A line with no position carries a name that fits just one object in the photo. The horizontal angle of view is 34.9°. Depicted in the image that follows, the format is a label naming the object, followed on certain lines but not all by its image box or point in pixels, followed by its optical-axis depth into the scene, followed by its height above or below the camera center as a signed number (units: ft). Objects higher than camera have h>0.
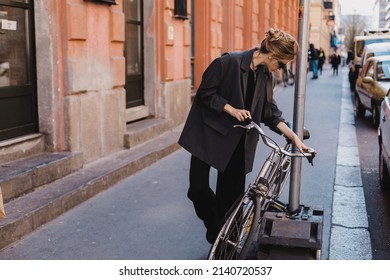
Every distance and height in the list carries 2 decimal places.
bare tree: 332.19 +12.50
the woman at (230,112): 13.23 -1.38
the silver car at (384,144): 21.57 -3.42
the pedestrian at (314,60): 100.73 -1.92
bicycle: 12.73 -3.43
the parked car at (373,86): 41.47 -2.63
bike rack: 13.12 -4.01
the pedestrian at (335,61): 123.95 -2.46
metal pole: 14.35 -0.93
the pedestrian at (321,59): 115.69 -1.95
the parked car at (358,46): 80.71 +0.40
